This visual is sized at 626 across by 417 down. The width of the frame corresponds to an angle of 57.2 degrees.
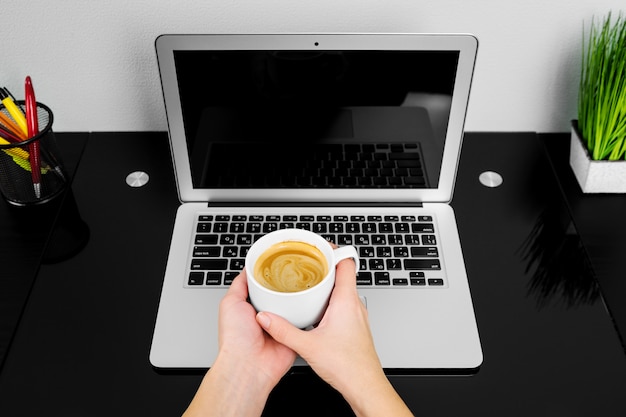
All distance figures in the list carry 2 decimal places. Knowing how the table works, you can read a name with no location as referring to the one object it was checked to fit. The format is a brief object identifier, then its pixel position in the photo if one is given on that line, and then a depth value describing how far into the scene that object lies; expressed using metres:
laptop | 0.85
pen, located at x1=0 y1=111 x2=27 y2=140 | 0.98
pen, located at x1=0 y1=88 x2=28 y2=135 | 0.98
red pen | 0.98
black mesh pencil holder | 0.98
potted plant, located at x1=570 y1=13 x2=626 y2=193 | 0.97
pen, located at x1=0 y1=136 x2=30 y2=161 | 0.97
